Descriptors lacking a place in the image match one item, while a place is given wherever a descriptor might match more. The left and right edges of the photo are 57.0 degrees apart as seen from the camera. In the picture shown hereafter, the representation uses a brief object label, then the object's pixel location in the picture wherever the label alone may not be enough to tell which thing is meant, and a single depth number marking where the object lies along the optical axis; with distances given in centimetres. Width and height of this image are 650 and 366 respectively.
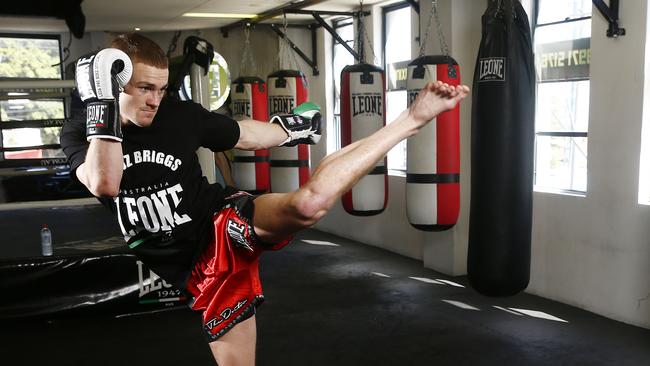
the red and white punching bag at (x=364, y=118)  432
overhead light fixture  593
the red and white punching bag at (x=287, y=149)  528
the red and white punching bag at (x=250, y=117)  570
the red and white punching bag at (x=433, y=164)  384
